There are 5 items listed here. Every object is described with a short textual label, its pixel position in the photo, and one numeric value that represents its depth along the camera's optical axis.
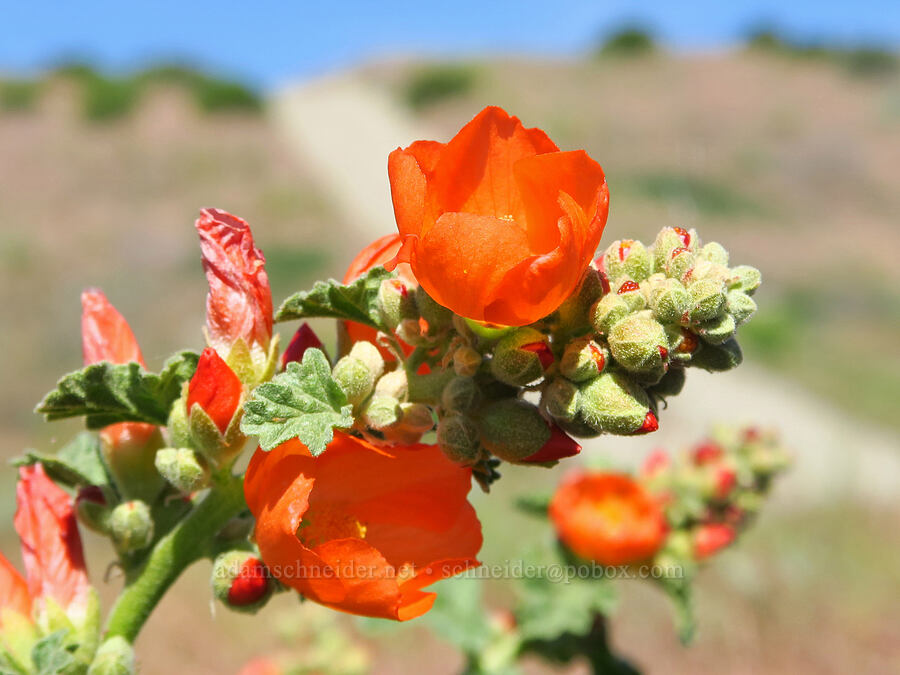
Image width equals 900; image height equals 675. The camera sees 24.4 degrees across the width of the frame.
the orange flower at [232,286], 0.20
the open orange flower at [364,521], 0.19
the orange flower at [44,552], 0.21
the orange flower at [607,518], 0.29
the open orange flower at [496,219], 0.18
